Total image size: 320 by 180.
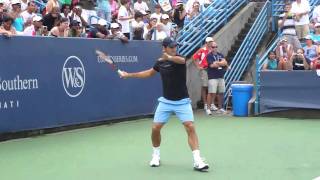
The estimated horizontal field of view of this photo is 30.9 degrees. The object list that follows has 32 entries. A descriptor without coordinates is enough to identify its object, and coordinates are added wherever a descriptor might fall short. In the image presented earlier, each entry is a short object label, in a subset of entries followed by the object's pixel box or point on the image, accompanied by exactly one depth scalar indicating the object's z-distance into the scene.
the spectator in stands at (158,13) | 17.38
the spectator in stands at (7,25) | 11.64
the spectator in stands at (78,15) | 14.90
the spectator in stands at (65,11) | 14.76
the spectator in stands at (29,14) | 13.41
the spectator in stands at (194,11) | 19.11
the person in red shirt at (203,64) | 16.59
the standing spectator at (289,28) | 17.17
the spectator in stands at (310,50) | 16.23
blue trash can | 15.96
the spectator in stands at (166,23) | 17.09
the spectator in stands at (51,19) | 13.77
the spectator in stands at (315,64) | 15.08
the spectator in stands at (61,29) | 12.86
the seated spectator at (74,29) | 13.80
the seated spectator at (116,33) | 14.65
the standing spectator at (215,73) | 16.44
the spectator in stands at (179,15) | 18.80
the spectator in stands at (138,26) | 15.96
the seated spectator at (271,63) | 16.27
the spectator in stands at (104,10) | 16.89
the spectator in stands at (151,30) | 16.80
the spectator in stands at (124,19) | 16.48
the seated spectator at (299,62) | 15.61
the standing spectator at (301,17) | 17.92
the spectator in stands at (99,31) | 14.18
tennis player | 8.44
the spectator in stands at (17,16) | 13.03
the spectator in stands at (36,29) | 12.93
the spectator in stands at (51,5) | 14.07
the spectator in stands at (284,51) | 15.92
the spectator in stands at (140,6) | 18.41
